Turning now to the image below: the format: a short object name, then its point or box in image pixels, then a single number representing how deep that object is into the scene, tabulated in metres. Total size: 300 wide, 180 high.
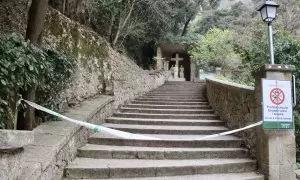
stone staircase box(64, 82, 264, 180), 3.36
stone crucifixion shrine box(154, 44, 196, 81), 15.37
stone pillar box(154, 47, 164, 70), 14.87
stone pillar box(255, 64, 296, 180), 3.57
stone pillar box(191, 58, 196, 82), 17.66
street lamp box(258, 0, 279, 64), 4.55
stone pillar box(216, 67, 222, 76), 12.54
